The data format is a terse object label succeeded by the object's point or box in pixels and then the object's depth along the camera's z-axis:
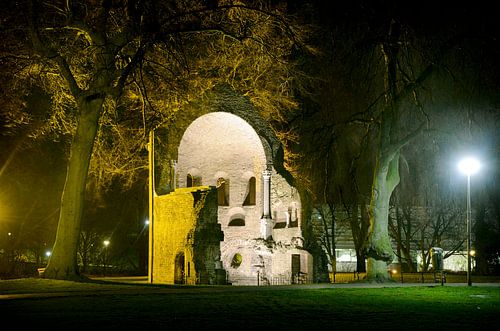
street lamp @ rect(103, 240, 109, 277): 53.57
